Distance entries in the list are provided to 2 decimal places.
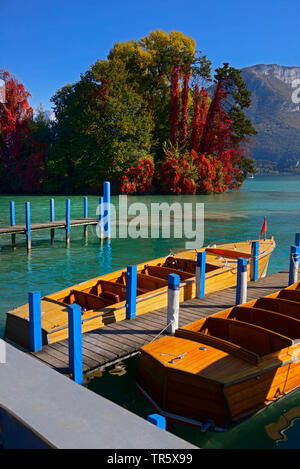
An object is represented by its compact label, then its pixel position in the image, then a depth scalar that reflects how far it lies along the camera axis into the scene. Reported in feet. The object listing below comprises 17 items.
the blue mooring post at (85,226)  88.36
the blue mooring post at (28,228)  72.95
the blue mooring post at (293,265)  42.57
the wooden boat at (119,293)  28.81
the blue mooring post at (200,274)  36.83
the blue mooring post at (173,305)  29.30
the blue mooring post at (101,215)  84.02
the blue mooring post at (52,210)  82.70
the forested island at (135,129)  180.24
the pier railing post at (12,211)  82.63
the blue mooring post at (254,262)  45.27
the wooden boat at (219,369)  21.97
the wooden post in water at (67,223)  78.54
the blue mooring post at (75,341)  23.62
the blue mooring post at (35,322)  25.40
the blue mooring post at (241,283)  35.87
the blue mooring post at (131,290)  31.68
